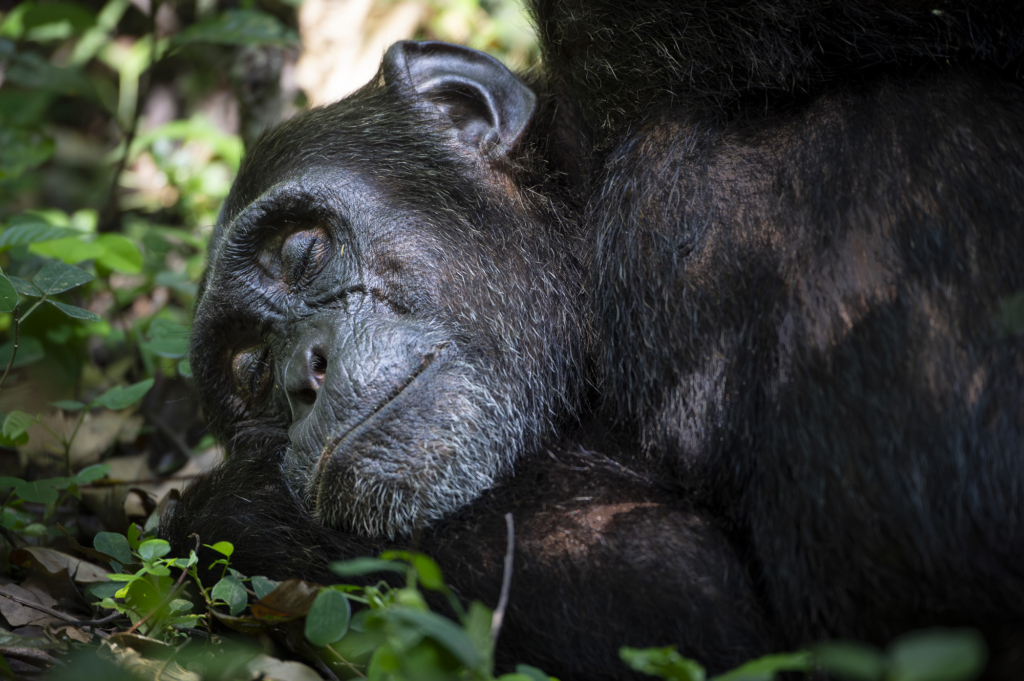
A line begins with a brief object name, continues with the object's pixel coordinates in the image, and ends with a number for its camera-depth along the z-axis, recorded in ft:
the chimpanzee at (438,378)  15.33
